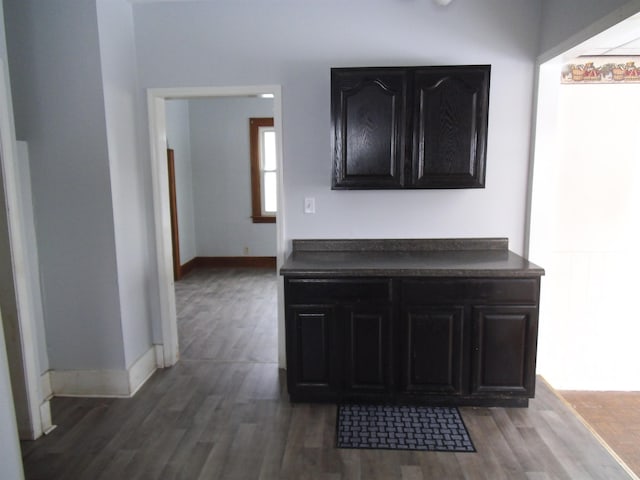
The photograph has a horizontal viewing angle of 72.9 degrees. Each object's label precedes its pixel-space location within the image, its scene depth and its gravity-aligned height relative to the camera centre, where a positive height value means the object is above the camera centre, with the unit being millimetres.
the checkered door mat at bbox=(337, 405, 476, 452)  2307 -1431
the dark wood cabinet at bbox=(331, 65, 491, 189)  2607 +281
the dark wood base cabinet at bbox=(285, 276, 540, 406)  2529 -977
